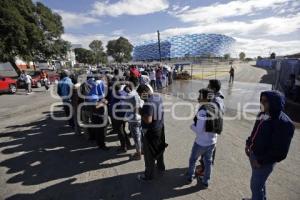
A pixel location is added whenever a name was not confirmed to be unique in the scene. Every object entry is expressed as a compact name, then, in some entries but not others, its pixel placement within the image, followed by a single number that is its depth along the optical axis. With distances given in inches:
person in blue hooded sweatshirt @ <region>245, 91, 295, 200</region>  106.5
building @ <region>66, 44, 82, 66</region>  4193.9
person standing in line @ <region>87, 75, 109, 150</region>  222.2
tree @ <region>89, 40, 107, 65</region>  4328.2
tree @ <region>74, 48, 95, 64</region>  4084.6
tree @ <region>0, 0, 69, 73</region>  918.4
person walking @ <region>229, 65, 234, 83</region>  904.0
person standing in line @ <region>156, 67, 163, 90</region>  685.9
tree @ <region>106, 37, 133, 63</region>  4756.4
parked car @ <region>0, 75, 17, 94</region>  681.6
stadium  6299.2
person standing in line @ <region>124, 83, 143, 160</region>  191.0
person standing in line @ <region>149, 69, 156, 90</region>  647.3
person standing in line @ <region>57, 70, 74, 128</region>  268.7
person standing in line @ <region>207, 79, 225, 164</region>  149.1
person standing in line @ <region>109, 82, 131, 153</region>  198.4
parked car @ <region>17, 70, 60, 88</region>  781.0
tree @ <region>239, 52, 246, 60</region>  6841.5
